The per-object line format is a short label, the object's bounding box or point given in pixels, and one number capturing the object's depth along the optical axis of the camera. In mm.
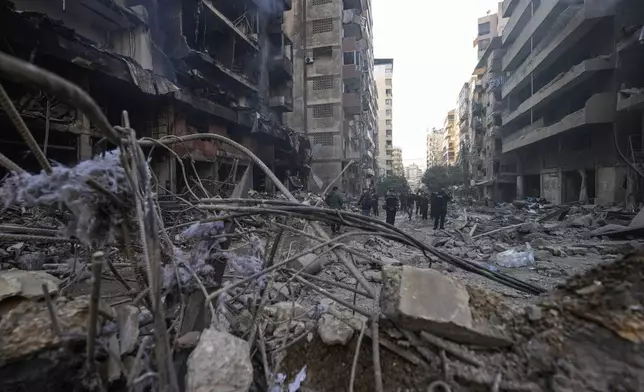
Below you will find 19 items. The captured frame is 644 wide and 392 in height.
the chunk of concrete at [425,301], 1621
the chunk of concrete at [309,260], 3917
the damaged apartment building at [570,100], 15891
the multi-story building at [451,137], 82375
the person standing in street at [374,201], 13774
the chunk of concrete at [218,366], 1400
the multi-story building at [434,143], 116694
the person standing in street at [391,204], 11562
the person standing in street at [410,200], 16778
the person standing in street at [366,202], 13168
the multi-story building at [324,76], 29344
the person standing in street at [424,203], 15207
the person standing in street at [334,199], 10135
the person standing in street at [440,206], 11585
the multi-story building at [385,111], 83812
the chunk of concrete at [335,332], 1885
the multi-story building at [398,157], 120281
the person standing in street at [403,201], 20012
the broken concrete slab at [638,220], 8578
